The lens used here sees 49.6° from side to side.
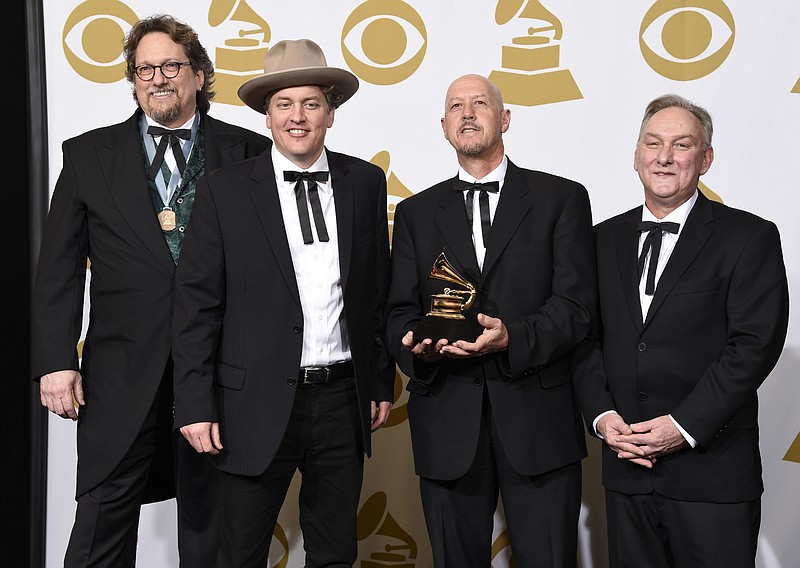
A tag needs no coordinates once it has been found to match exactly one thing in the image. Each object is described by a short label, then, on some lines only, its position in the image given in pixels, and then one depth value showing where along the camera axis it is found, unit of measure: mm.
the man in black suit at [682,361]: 2457
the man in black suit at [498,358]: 2576
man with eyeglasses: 2734
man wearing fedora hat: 2502
